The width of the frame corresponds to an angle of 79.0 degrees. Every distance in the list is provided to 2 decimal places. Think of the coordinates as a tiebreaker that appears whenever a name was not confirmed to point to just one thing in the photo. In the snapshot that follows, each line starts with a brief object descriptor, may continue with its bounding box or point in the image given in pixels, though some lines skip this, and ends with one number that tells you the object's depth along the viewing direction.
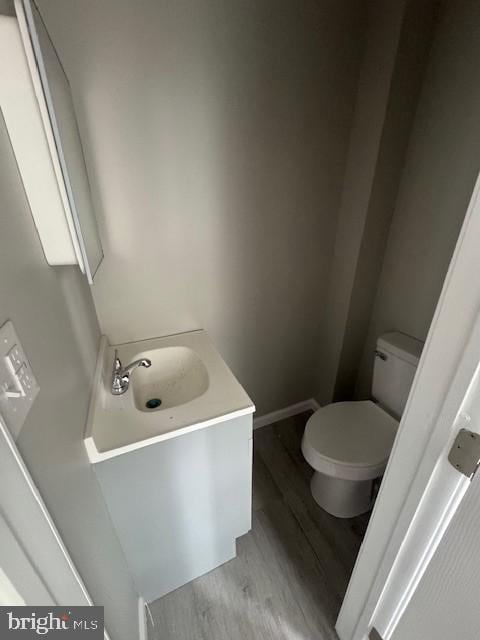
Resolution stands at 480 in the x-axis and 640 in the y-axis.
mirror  0.57
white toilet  1.30
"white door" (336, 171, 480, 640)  0.49
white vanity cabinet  0.94
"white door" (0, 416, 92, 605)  0.42
